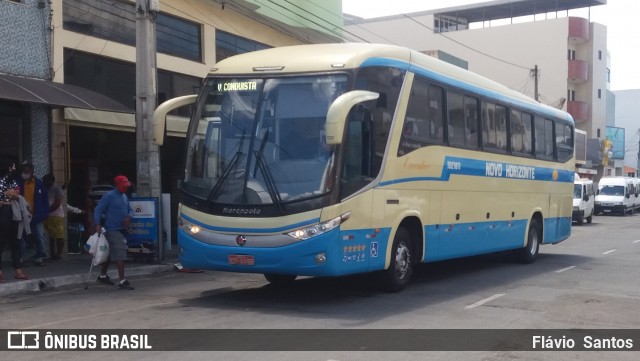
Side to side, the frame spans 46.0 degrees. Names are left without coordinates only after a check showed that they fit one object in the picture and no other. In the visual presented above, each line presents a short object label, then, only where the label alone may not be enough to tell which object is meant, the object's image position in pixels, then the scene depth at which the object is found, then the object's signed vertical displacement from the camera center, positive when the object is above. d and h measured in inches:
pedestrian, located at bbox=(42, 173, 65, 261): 580.7 -47.2
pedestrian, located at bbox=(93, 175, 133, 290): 461.1 -35.0
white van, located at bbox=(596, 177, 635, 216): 1774.1 -91.5
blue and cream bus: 391.2 -2.7
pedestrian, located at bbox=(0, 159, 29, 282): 466.3 -41.0
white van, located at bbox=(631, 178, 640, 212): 1913.1 -93.2
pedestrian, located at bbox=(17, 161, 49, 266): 551.5 -30.3
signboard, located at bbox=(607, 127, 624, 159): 2677.2 +62.7
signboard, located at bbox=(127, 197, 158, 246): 590.6 -48.0
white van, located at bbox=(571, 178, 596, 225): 1371.8 -85.8
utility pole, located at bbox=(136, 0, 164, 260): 601.9 +48.9
